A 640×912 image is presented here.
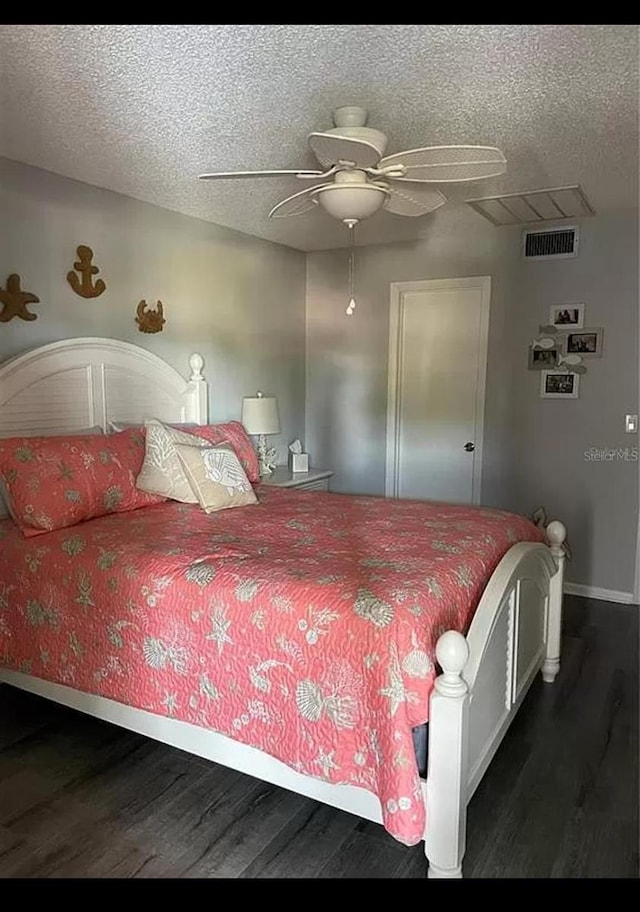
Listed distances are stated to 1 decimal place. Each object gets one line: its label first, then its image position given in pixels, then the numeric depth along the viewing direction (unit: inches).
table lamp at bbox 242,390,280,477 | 162.2
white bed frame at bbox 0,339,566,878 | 64.7
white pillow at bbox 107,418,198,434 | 127.7
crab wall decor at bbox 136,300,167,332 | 138.3
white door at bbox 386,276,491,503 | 172.2
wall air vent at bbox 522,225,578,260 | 154.0
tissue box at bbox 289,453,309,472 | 175.2
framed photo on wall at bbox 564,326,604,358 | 153.4
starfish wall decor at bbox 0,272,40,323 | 112.0
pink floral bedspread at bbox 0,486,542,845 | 66.9
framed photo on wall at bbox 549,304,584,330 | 155.4
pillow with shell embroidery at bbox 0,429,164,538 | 98.4
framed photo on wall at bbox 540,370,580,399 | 157.3
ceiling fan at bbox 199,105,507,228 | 79.4
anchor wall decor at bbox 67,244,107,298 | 123.6
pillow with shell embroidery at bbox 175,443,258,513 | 115.8
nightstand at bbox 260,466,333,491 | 158.4
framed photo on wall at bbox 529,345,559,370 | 159.3
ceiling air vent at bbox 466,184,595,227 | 132.5
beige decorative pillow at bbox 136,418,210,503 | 115.3
